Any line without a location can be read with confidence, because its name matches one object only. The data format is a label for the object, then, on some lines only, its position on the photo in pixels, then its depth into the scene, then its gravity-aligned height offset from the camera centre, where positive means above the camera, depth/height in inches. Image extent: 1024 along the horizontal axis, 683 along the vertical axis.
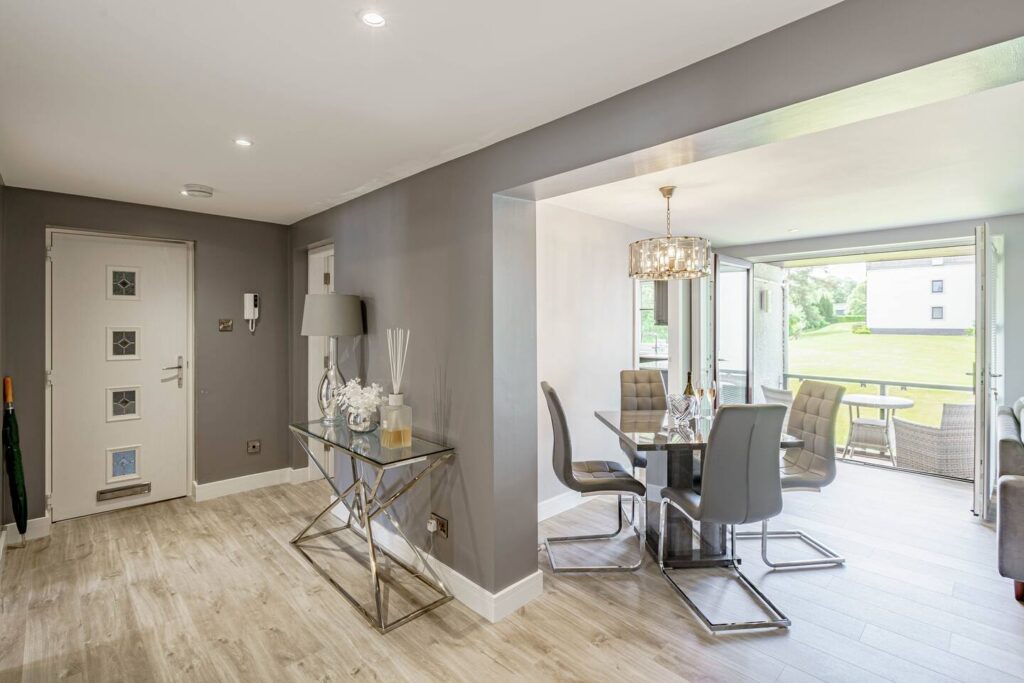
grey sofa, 96.0 -35.8
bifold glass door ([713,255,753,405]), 198.7 +4.6
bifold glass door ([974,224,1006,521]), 138.7 -11.8
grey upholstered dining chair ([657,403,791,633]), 96.1 -24.9
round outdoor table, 204.7 -35.9
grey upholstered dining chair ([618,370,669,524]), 160.4 -16.4
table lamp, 127.4 +5.3
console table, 97.9 -38.2
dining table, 117.0 -35.4
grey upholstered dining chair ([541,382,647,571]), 115.3 -32.4
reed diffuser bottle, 106.0 -17.6
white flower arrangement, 116.6 -13.8
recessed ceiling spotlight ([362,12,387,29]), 57.0 +36.4
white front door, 141.4 -9.7
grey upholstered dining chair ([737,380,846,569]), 117.6 -26.8
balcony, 182.9 -37.2
